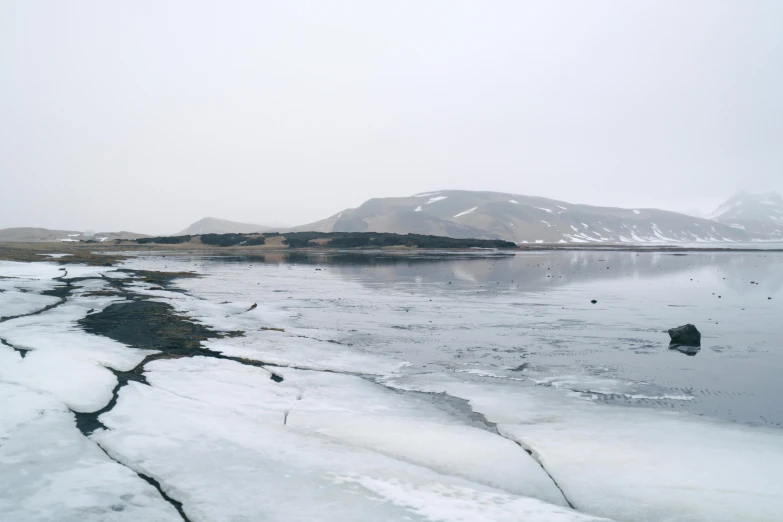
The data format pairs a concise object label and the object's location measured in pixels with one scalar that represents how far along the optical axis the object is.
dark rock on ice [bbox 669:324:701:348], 15.75
